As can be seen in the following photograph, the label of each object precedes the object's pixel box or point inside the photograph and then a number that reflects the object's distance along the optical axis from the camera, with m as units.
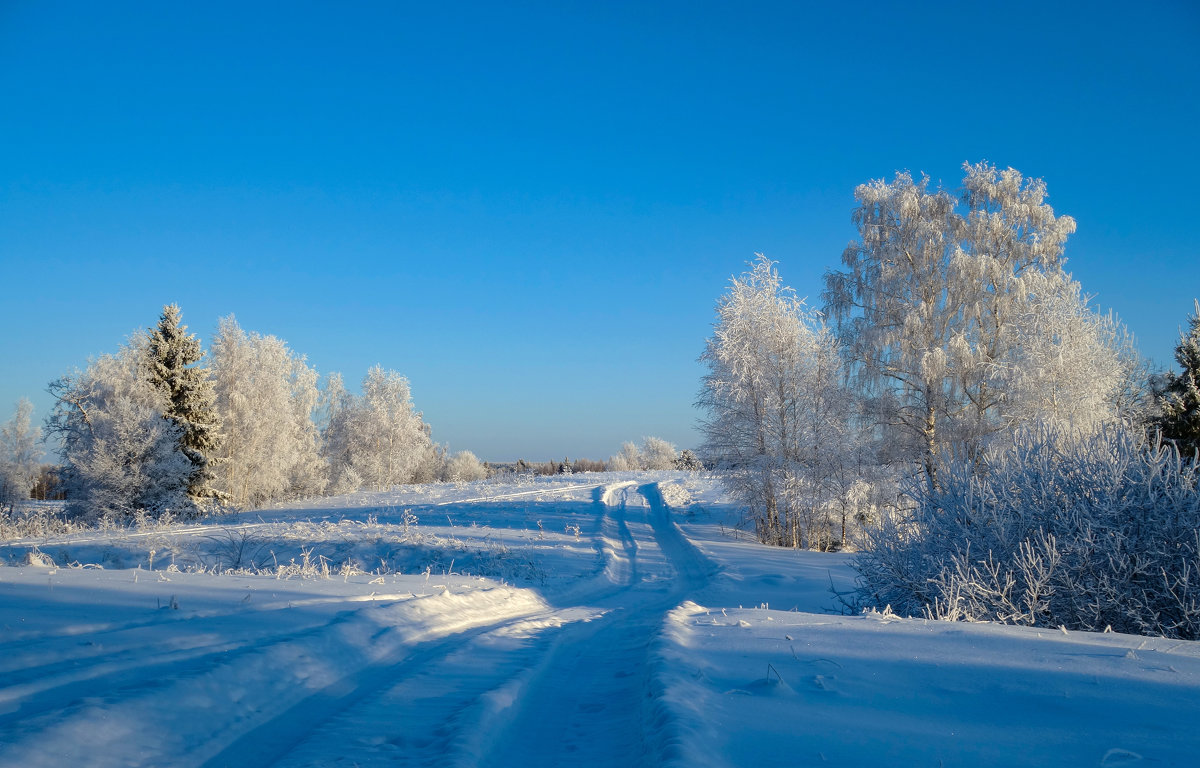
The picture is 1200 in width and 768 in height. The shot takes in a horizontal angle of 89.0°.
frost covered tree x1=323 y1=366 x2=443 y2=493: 48.87
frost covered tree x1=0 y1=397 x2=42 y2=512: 46.81
